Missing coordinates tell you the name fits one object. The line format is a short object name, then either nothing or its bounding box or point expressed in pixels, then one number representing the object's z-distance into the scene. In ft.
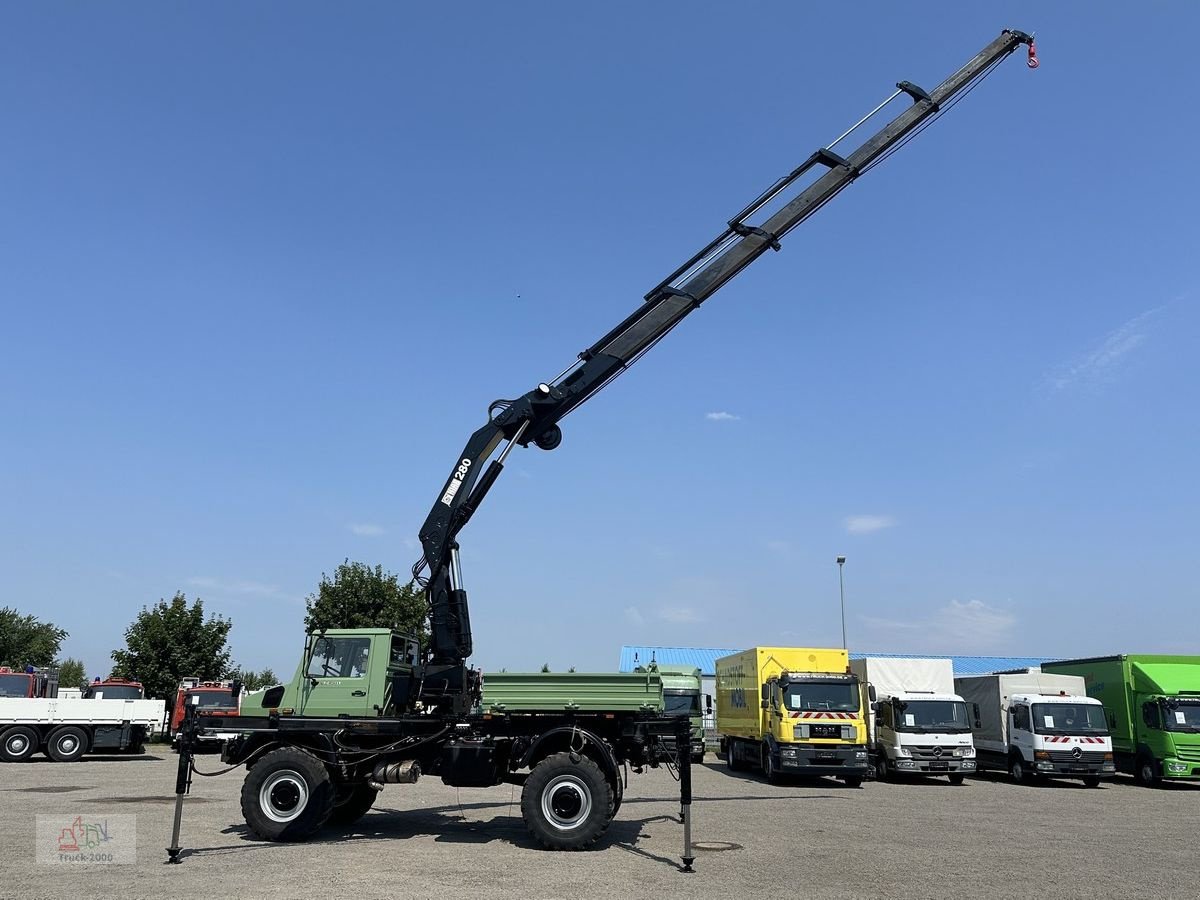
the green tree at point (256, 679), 192.85
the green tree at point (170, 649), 135.74
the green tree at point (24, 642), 210.38
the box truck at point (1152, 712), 82.33
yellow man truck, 74.43
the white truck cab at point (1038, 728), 80.64
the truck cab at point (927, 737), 80.33
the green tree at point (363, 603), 133.08
